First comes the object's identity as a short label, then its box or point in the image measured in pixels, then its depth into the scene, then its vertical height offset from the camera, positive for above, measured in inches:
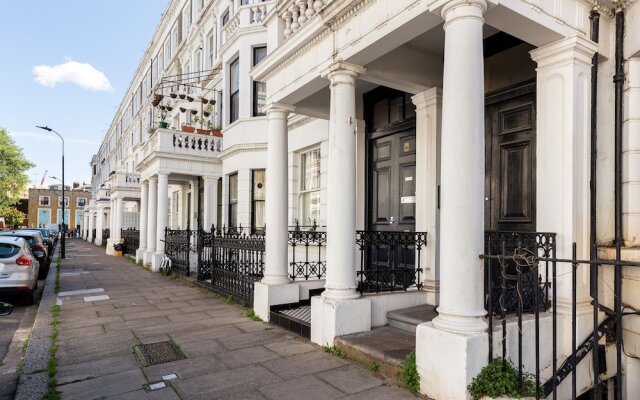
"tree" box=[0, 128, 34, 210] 1576.0 +122.7
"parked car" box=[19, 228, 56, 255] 951.5 -86.2
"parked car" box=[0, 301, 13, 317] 113.7 -28.9
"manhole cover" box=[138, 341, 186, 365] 196.9 -73.5
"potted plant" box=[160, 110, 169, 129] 566.6 +107.2
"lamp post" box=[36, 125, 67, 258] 838.1 -58.9
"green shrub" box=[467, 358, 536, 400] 132.3 -56.9
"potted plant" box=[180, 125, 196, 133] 590.6 +105.5
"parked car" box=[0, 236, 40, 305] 335.0 -54.0
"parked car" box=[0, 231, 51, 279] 553.1 -62.8
